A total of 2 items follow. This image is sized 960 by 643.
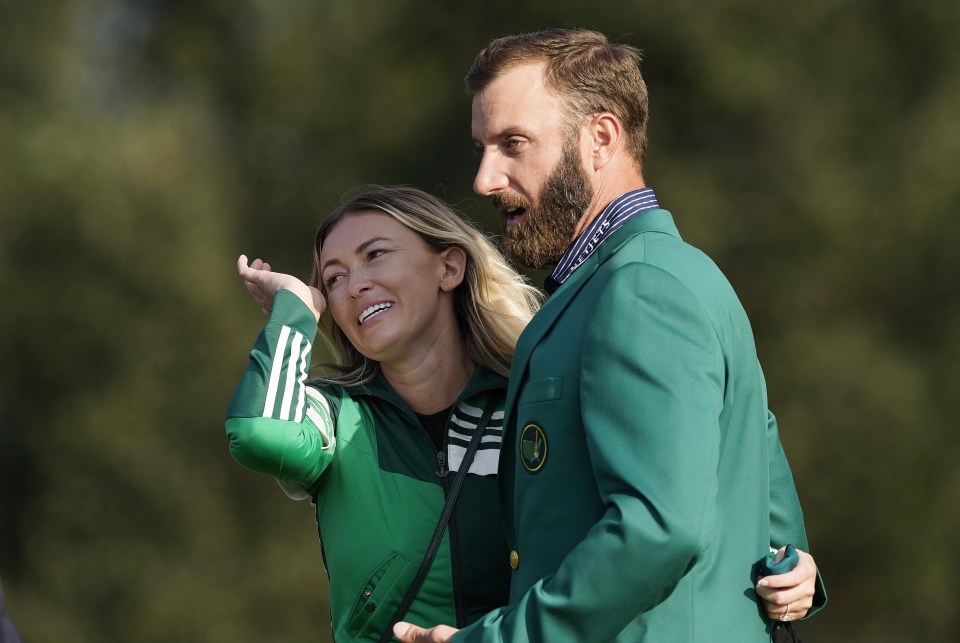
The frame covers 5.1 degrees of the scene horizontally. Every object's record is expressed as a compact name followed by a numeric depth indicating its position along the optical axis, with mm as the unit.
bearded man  11435
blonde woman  11897
